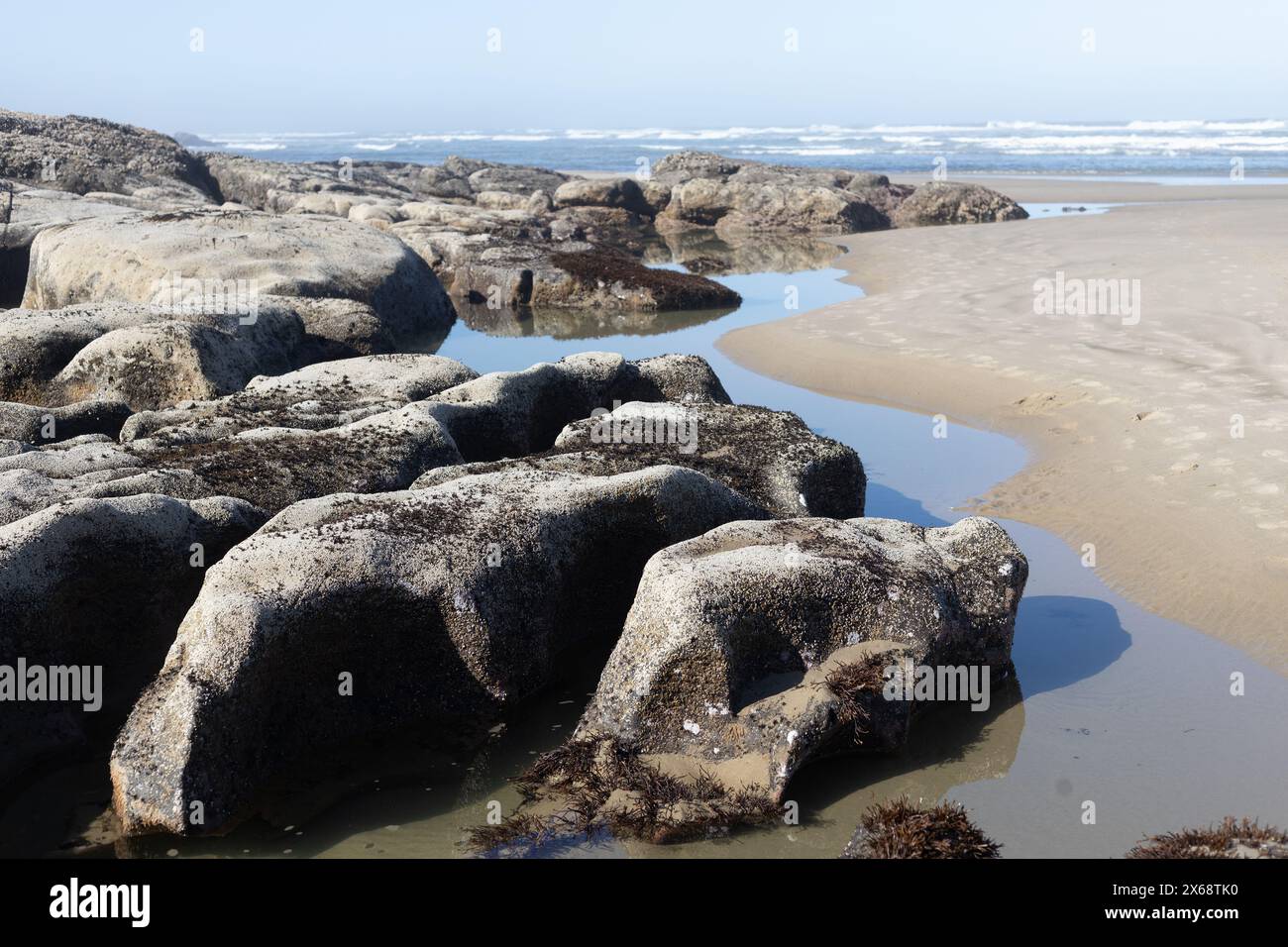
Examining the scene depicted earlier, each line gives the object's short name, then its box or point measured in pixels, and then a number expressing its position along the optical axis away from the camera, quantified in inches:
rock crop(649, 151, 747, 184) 1801.2
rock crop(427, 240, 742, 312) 910.4
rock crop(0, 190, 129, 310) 858.1
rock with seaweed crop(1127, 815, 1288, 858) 213.0
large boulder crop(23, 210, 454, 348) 716.7
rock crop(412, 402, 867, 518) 369.7
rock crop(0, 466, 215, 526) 319.3
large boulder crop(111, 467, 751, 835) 258.5
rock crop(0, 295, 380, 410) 495.8
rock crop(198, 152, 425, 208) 1451.0
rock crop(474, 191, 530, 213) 1598.9
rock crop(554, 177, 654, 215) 1572.3
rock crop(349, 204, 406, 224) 1258.0
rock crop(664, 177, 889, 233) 1451.8
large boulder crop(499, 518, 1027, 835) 267.6
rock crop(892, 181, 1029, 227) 1489.9
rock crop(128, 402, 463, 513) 354.3
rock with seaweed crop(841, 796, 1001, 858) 233.5
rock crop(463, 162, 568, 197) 1868.8
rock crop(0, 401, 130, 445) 419.5
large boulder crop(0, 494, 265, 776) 280.2
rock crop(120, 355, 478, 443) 412.8
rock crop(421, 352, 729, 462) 429.4
